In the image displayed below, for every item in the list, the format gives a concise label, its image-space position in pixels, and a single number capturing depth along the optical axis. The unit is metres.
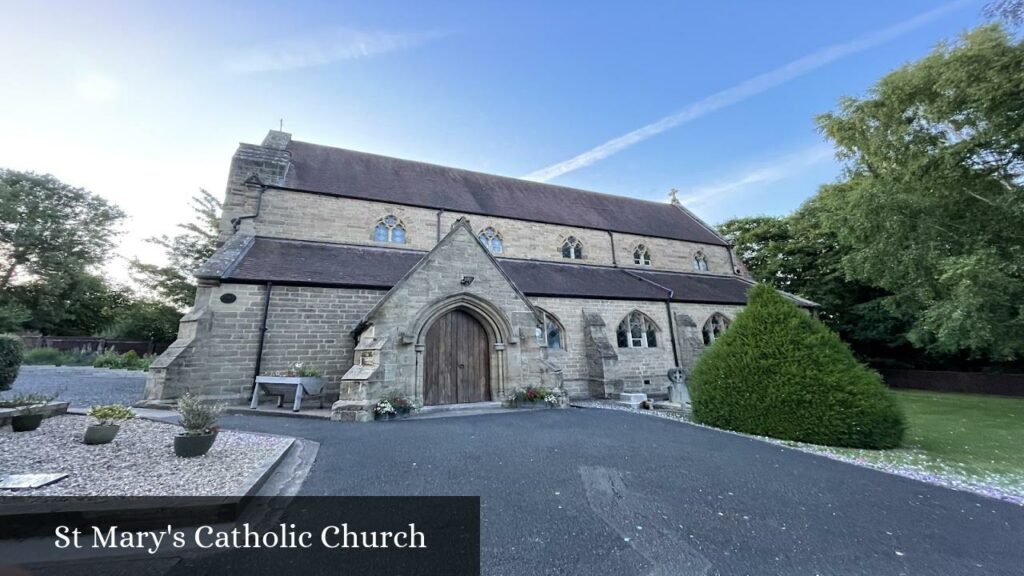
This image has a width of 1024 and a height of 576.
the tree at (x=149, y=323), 26.58
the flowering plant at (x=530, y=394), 10.64
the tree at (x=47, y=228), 28.03
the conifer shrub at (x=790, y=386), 7.40
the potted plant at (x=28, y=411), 5.80
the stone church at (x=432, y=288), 10.05
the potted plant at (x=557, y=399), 10.84
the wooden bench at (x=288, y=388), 9.38
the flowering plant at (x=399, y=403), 8.92
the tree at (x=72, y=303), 28.53
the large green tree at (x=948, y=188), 11.74
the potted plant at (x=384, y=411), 8.73
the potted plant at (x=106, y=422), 5.45
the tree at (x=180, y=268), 26.03
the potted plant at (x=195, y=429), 5.09
